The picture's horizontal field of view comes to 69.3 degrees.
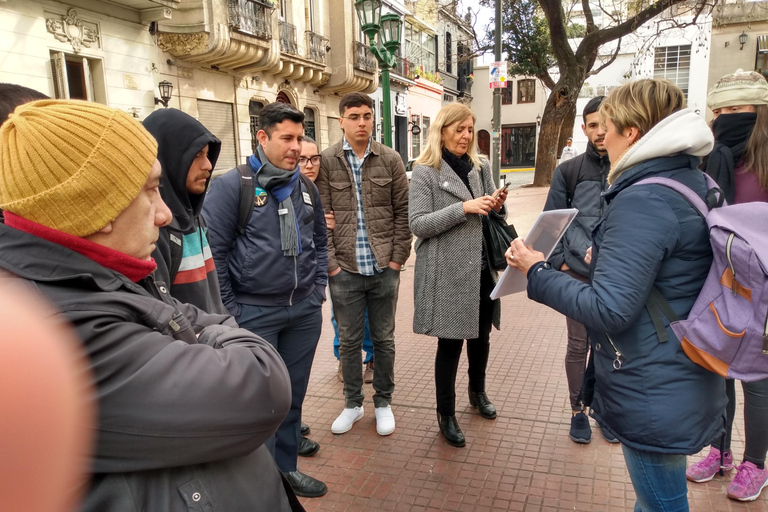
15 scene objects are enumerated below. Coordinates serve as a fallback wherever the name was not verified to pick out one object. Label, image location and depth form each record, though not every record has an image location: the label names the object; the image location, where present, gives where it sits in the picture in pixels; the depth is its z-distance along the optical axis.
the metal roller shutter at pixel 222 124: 15.78
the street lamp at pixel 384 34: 8.98
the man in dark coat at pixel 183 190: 2.15
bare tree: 17.58
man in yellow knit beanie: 0.97
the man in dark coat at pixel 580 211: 3.24
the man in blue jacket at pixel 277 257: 2.87
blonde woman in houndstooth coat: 3.40
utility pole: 14.87
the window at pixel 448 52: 36.98
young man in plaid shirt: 3.78
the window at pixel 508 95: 42.03
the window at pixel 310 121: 21.12
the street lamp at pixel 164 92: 13.70
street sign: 14.27
